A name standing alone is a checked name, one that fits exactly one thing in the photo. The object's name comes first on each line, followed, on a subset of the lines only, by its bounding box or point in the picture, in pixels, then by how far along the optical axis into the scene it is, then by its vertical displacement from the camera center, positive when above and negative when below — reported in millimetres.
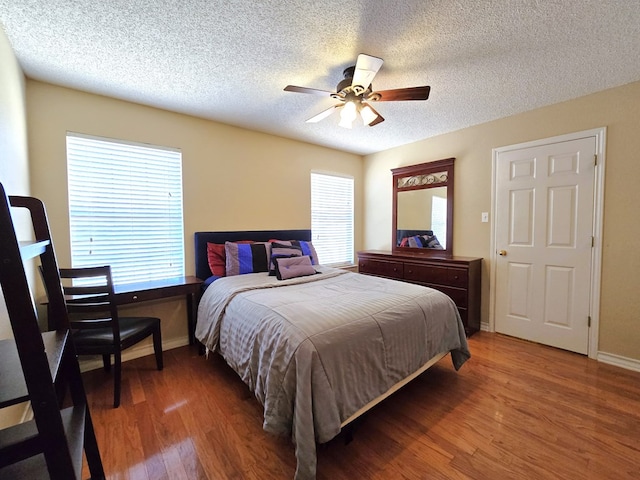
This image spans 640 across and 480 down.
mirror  3652 +255
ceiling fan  1799 +1004
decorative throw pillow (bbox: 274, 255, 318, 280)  2730 -410
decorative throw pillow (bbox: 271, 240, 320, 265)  3316 -251
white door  2654 -171
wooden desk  2317 -556
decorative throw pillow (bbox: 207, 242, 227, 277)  2996 -334
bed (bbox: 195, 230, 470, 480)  1393 -726
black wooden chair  1958 -704
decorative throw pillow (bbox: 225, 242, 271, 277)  2936 -327
